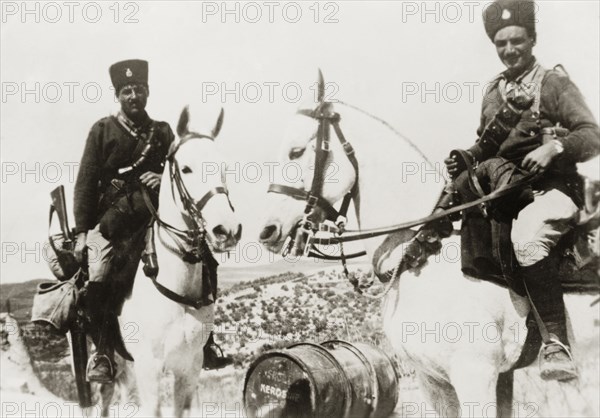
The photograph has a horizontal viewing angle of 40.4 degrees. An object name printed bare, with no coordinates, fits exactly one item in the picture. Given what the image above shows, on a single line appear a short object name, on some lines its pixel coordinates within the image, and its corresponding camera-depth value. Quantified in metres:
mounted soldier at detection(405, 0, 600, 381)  5.24
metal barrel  5.85
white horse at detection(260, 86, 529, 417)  5.39
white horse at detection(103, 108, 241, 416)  6.43
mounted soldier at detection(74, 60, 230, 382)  6.84
